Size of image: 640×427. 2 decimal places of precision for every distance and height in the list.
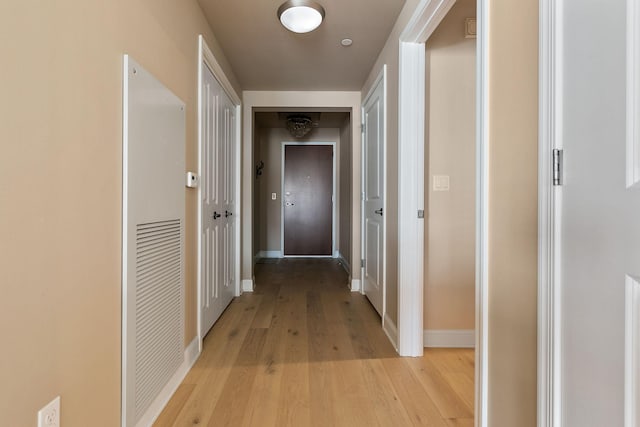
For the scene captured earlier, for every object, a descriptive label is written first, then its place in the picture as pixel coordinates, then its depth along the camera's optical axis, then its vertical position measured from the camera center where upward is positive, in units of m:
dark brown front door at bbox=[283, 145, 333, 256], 5.75 +0.38
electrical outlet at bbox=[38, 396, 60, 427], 0.81 -0.54
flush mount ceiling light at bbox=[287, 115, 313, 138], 4.88 +1.33
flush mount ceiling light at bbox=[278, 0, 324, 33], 1.86 +1.15
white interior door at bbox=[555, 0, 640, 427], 0.65 -0.02
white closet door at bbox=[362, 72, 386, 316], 2.63 +0.12
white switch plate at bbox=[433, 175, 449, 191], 2.14 +0.18
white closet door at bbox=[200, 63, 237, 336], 2.22 +0.06
